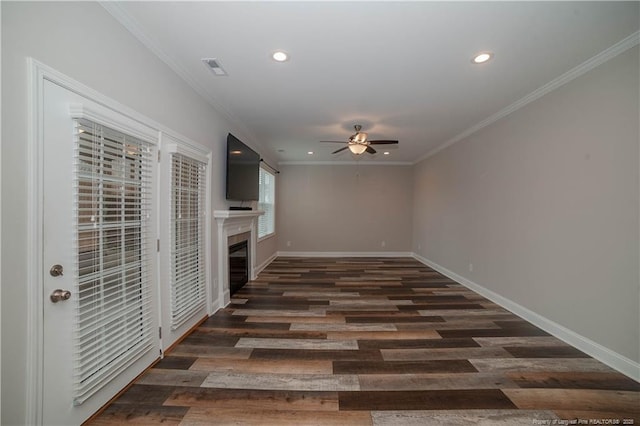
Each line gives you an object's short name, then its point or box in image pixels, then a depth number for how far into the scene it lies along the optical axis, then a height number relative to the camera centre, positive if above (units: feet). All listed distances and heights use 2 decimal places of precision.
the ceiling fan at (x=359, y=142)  13.07 +3.76
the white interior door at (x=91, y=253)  4.58 -0.81
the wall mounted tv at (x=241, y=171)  11.60 +2.24
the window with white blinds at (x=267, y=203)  19.48 +0.95
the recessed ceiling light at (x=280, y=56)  7.21 +4.66
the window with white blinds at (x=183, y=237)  7.73 -0.75
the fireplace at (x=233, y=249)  11.41 -1.89
